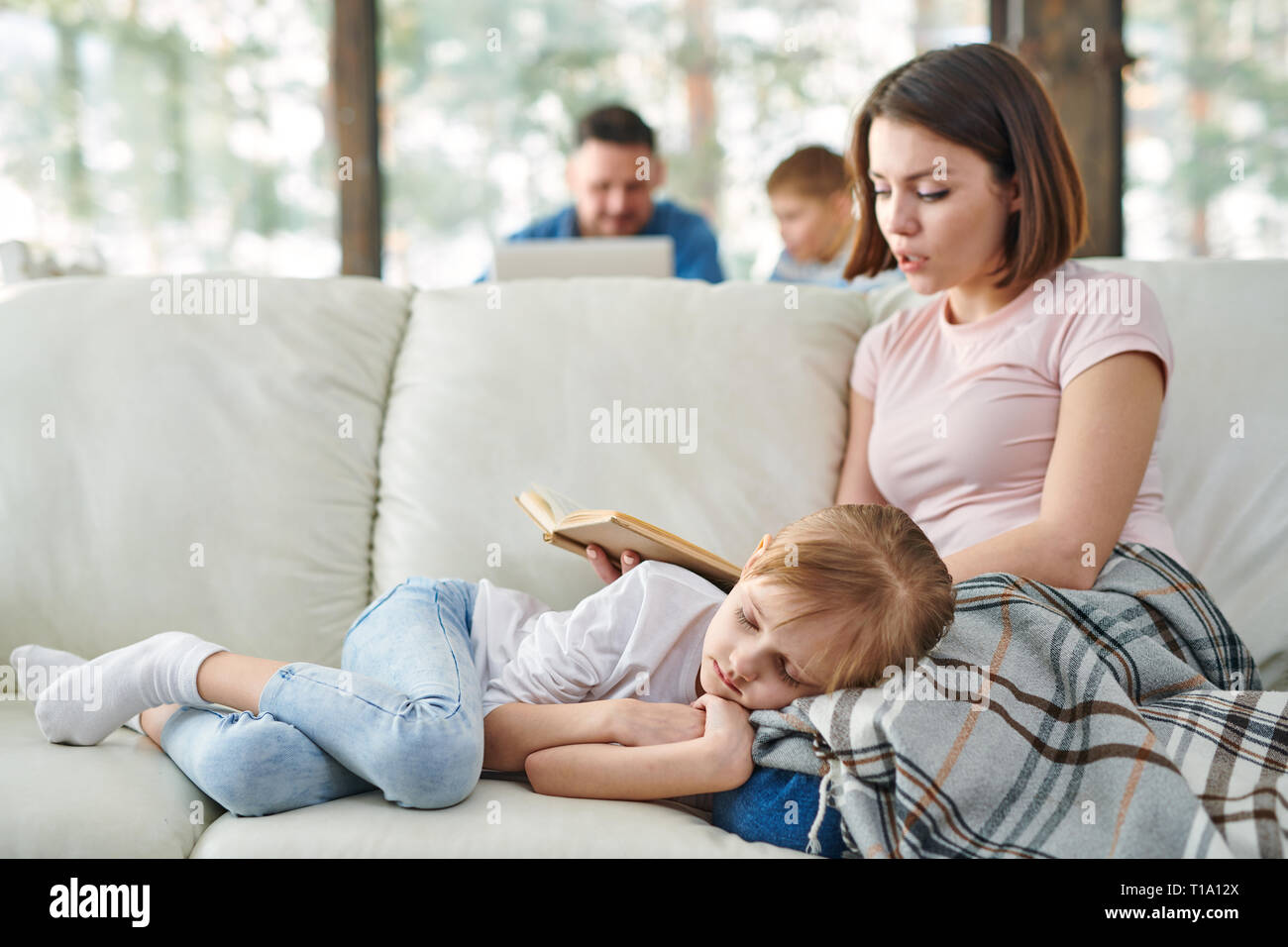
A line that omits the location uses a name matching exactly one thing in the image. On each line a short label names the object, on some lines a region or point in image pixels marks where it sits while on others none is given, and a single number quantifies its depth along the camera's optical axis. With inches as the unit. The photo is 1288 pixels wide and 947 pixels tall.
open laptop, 78.6
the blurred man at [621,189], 117.2
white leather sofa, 59.4
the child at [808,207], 112.8
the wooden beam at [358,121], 149.9
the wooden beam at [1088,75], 119.9
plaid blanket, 37.8
